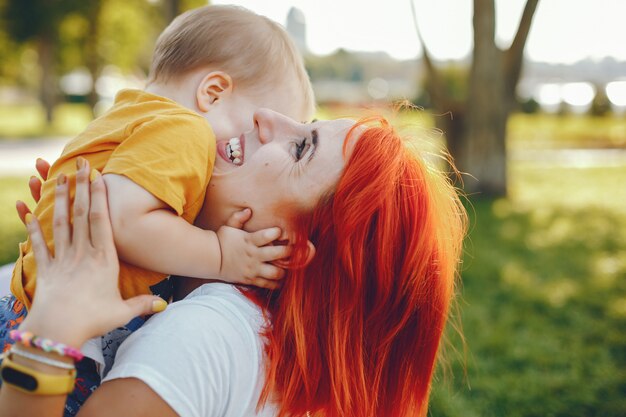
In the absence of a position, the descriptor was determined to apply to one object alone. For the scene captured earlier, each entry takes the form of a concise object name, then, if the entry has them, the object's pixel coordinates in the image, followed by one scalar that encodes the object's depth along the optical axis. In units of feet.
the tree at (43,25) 88.28
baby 4.99
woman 5.16
